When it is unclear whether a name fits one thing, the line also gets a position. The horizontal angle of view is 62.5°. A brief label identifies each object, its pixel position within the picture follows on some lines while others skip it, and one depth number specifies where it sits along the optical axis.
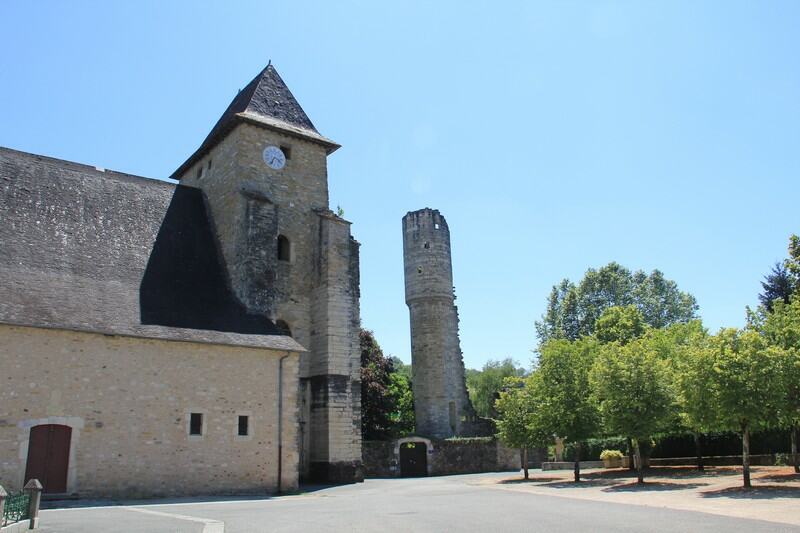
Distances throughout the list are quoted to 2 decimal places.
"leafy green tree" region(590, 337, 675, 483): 19.41
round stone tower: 34.25
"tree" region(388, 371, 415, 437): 41.97
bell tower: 22.06
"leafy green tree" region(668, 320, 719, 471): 16.48
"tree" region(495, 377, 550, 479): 23.44
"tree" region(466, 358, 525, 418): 66.06
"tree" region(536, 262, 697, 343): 49.69
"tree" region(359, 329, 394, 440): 34.16
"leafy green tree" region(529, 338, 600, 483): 22.00
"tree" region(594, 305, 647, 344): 40.06
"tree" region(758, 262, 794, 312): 33.22
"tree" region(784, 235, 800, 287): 23.23
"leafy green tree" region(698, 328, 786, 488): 15.61
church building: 16.03
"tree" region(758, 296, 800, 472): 15.85
